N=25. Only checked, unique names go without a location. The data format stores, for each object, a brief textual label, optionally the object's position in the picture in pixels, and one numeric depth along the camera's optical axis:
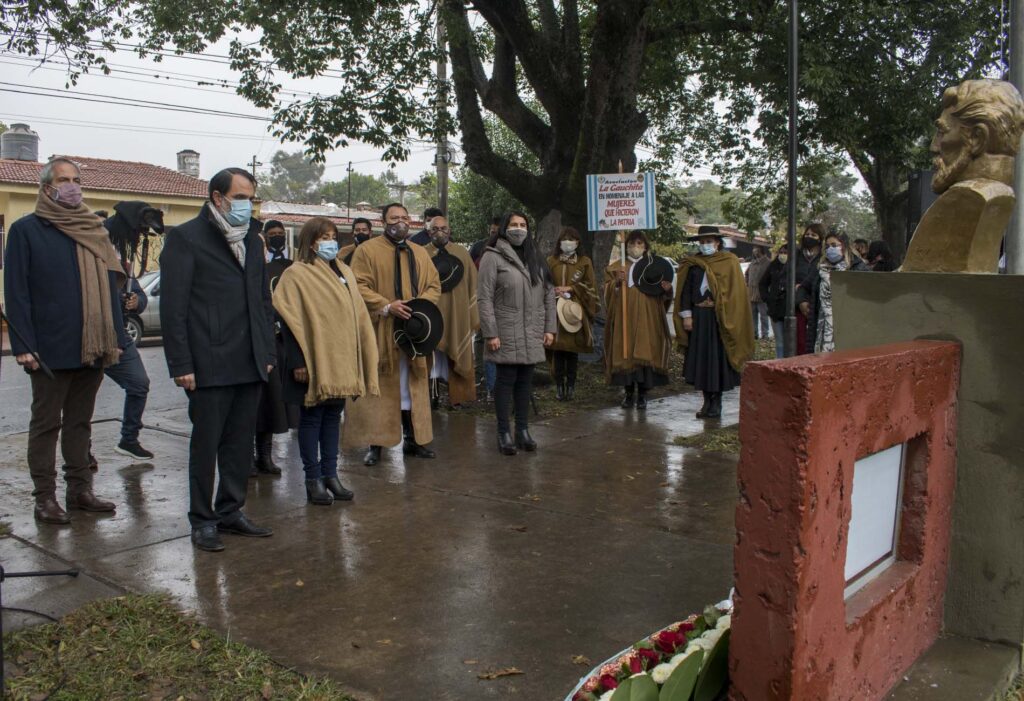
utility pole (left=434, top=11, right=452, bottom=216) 12.88
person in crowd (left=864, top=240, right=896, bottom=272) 10.11
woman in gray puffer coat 7.44
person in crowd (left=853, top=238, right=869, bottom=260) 13.06
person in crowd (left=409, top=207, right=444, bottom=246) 9.18
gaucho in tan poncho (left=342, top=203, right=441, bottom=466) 6.94
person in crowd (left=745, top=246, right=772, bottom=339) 17.61
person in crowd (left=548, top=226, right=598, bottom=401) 9.96
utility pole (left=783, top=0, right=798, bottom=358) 8.47
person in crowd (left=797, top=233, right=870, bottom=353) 8.69
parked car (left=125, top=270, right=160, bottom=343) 18.27
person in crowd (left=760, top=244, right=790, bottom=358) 11.28
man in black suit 4.88
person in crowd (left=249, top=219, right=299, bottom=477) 6.74
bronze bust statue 3.61
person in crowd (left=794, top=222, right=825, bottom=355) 10.31
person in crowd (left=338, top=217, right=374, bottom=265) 10.44
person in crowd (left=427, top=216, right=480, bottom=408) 8.41
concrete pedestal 3.45
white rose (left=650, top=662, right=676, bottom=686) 2.85
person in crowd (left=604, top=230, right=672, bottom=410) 9.81
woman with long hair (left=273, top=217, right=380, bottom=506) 5.77
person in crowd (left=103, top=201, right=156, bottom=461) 7.08
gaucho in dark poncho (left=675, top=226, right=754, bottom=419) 9.48
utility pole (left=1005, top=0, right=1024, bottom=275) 6.44
